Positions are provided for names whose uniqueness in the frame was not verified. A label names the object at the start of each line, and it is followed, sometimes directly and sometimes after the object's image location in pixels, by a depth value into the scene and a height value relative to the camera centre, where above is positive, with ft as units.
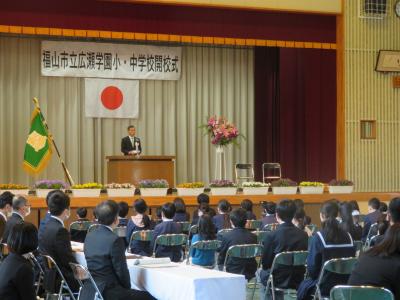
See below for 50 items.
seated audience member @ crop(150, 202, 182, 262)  41.13 -2.51
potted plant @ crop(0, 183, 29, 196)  66.91 -1.65
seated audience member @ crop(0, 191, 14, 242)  41.92 -1.57
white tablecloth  25.57 -2.76
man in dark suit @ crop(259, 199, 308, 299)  33.54 -2.50
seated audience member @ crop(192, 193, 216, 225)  47.82 -2.11
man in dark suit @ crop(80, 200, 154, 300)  27.49 -2.44
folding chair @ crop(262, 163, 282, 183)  87.61 -0.96
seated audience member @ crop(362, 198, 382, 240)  47.07 -2.31
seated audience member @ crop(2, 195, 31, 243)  38.41 -1.59
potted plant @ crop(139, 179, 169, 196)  68.56 -1.65
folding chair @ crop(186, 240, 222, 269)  37.47 -2.74
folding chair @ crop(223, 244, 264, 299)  35.15 -2.73
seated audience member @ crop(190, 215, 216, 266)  39.87 -2.66
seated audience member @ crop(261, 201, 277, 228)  48.32 -2.29
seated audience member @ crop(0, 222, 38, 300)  22.38 -2.06
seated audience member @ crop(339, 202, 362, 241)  37.82 -1.82
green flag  75.02 +0.76
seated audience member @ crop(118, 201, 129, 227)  46.83 -2.00
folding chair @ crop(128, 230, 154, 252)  40.96 -2.65
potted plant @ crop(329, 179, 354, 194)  75.64 -1.78
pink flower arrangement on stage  80.90 +1.82
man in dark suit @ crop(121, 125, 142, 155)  81.77 +1.16
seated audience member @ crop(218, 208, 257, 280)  36.77 -2.58
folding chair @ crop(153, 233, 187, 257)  39.06 -2.66
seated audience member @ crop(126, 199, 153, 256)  42.29 -2.48
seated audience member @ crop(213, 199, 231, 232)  46.62 -2.28
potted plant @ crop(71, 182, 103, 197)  66.70 -1.71
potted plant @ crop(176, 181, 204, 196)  70.63 -1.77
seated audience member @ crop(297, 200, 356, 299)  29.98 -2.42
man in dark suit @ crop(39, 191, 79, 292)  31.61 -2.30
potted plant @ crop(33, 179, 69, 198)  66.24 -1.51
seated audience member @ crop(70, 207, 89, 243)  47.24 -3.01
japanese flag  93.15 +4.95
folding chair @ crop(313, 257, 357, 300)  28.80 -2.63
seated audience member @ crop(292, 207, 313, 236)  38.92 -1.97
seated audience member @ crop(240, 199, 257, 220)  51.36 -2.08
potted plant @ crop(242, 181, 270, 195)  72.41 -1.76
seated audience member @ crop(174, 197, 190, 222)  50.10 -2.31
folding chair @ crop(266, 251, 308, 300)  32.48 -2.81
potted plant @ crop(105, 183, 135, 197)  67.98 -1.75
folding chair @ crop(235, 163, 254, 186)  89.01 -1.03
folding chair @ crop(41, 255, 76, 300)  30.76 -2.98
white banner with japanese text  89.84 +7.75
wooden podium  74.77 -0.53
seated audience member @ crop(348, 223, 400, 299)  21.94 -1.98
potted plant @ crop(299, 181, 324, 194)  73.90 -1.80
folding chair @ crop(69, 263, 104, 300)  27.59 -2.80
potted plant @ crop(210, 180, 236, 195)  71.00 -1.68
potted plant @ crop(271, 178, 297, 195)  72.79 -1.72
